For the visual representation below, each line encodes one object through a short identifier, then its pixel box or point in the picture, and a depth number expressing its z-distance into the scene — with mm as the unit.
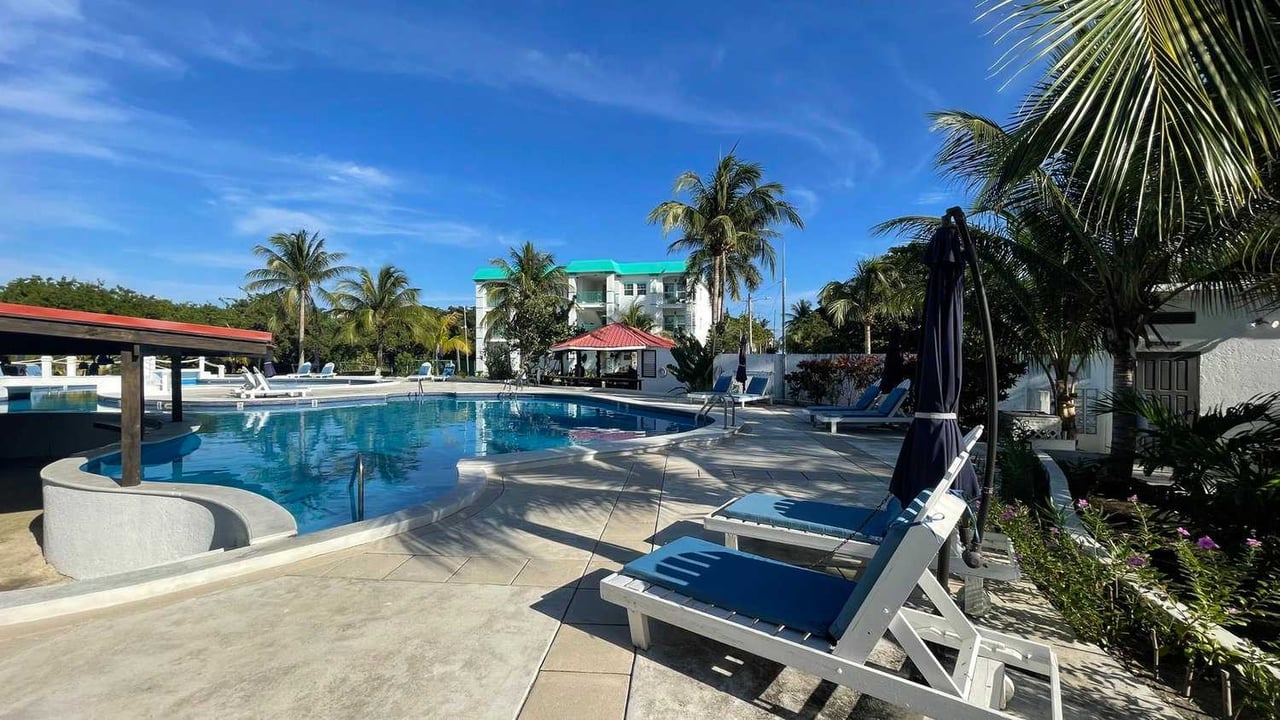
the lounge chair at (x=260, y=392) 20188
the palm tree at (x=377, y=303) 37562
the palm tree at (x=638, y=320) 37006
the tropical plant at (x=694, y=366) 21450
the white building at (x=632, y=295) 40156
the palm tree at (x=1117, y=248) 5570
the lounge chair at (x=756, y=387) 16641
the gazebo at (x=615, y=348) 25281
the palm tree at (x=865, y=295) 27531
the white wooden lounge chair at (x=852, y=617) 2035
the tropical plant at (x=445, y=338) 40469
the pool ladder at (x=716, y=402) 12000
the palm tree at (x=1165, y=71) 2674
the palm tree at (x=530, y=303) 28719
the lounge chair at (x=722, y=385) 15152
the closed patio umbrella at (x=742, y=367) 16031
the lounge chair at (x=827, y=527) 3322
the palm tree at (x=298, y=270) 36062
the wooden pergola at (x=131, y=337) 5559
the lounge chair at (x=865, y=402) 12164
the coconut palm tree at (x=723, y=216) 22562
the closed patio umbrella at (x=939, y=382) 3297
